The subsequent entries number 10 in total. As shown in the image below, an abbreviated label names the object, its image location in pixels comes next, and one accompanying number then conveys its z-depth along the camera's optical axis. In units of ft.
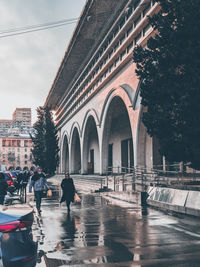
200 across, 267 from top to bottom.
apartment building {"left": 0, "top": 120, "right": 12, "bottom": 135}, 492.33
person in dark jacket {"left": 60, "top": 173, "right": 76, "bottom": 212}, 45.70
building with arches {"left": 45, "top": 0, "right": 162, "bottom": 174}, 86.38
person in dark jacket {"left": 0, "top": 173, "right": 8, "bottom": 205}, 33.55
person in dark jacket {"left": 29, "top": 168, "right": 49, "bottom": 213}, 45.98
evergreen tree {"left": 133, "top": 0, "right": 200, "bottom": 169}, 38.63
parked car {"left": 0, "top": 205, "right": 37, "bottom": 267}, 12.95
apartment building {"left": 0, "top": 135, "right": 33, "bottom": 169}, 458.91
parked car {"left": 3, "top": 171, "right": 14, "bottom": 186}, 78.61
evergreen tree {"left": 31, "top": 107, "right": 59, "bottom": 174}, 185.68
